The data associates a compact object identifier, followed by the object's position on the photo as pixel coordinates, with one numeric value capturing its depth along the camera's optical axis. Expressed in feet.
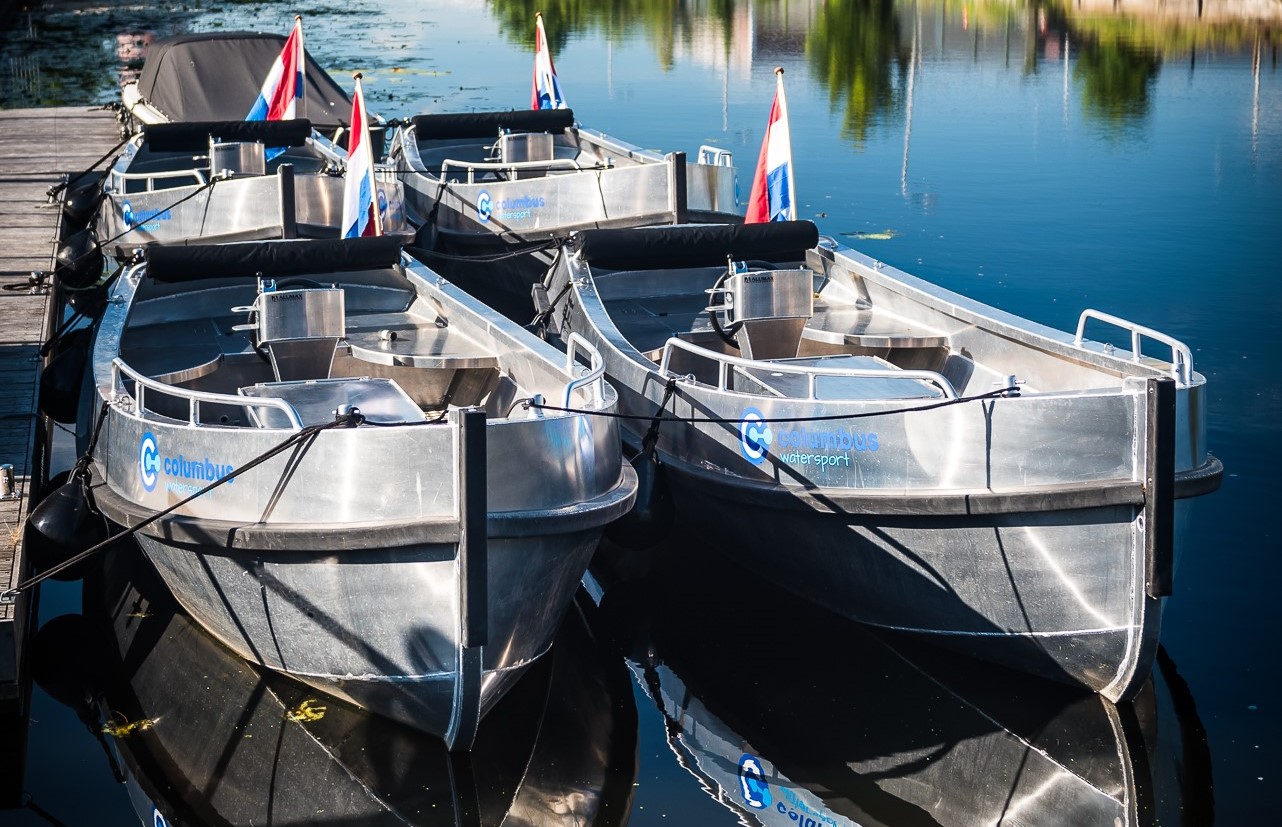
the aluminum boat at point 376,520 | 23.67
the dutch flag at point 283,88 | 57.98
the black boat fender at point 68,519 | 27.48
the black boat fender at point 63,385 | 37.32
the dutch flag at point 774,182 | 39.42
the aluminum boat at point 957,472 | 25.70
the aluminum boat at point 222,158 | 47.24
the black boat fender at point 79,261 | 44.93
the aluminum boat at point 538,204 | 49.14
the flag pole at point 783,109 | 37.94
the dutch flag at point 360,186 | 36.99
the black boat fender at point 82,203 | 51.98
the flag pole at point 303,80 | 59.06
